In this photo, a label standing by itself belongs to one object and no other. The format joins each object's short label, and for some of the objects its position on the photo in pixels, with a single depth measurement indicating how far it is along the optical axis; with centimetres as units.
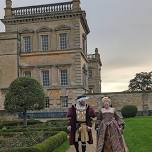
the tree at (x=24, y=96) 1477
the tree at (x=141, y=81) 3845
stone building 2007
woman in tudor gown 504
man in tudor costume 565
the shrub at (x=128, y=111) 1841
